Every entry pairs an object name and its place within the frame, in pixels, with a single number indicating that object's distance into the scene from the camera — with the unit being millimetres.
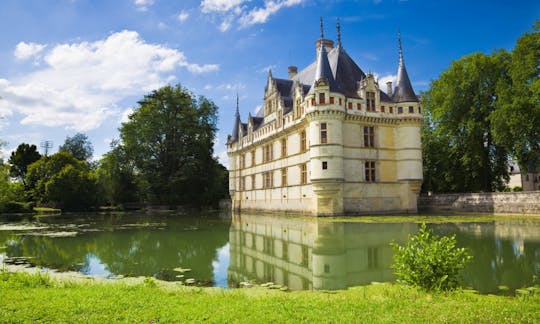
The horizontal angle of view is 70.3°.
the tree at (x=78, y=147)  82250
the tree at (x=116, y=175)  44719
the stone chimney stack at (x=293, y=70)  41800
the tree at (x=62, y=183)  44062
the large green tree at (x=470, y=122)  30641
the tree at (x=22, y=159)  60219
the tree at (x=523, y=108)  25156
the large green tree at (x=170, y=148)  43250
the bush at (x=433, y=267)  6047
